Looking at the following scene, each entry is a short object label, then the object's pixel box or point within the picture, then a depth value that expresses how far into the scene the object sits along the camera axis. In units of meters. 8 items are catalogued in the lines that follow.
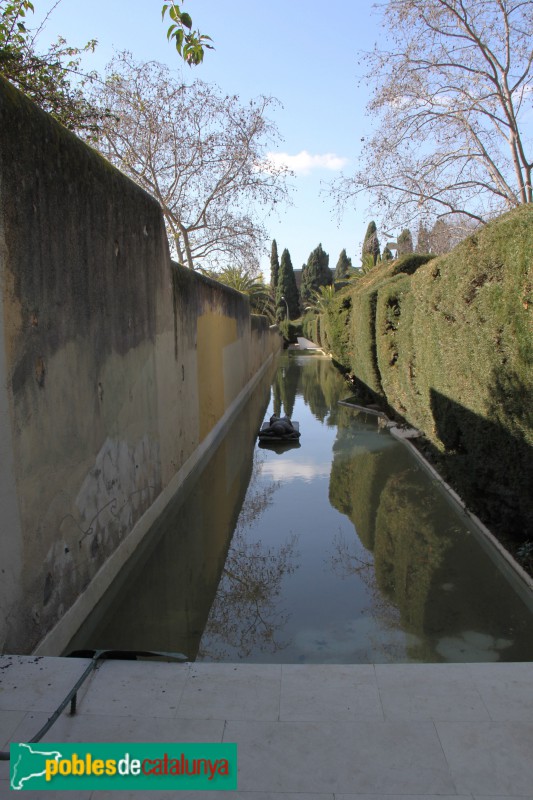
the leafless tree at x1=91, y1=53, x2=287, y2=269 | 18.62
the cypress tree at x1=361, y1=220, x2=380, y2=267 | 19.71
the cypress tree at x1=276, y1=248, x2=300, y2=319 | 61.67
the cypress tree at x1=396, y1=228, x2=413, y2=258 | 22.94
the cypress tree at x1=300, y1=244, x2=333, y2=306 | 64.44
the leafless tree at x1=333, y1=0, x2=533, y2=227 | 14.95
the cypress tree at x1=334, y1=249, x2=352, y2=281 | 69.75
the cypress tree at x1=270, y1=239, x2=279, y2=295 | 66.25
